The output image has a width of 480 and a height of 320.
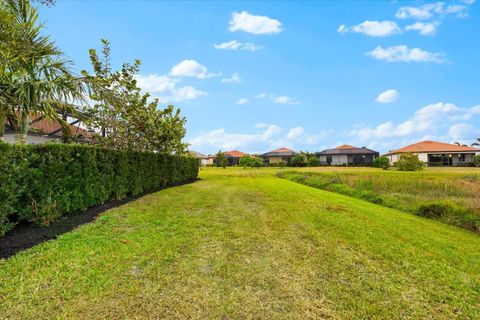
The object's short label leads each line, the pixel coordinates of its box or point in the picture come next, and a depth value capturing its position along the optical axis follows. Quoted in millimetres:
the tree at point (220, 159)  47150
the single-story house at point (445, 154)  40281
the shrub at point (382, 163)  36744
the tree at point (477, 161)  35641
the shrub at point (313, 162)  45088
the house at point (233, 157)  60906
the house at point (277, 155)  56500
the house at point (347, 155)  49844
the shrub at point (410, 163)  31719
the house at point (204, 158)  64750
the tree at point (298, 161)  44344
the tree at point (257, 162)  44656
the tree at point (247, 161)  44125
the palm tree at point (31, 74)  5031
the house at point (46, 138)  10858
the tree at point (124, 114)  10177
